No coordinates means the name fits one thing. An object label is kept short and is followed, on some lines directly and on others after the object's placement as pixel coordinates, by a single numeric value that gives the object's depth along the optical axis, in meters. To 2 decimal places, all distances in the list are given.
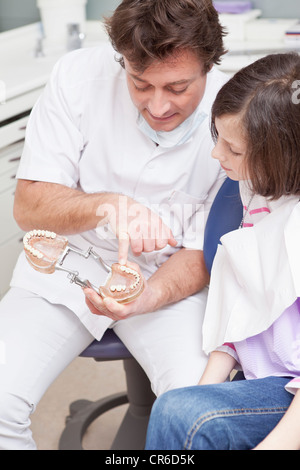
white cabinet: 2.19
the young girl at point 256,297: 1.08
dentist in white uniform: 1.36
